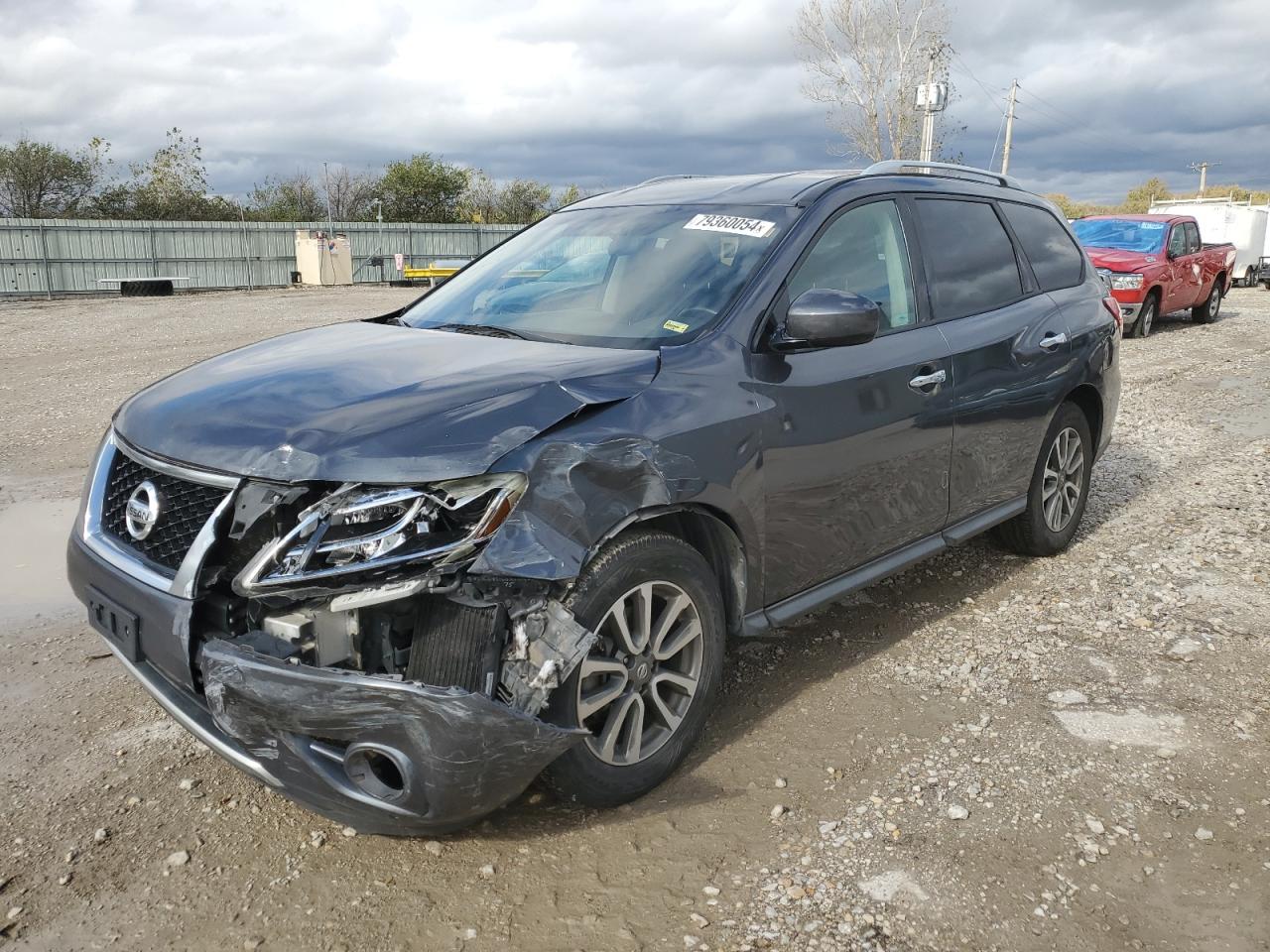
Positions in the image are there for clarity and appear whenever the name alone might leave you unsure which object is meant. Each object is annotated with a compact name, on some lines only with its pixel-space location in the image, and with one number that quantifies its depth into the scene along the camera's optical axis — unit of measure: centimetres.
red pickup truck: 1583
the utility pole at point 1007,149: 4860
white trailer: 2850
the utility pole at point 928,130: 2660
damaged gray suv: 250
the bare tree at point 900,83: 3316
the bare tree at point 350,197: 5184
